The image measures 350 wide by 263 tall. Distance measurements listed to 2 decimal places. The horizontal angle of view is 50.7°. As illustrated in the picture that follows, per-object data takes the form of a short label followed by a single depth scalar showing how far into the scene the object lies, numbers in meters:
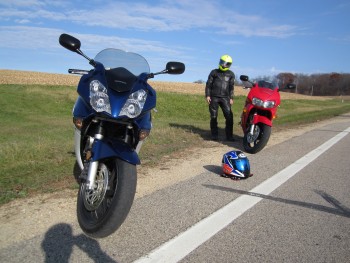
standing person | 9.37
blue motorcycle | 3.14
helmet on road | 5.36
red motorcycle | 7.80
